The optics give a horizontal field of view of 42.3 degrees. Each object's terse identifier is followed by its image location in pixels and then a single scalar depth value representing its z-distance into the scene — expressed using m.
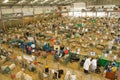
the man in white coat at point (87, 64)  12.88
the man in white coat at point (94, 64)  13.14
